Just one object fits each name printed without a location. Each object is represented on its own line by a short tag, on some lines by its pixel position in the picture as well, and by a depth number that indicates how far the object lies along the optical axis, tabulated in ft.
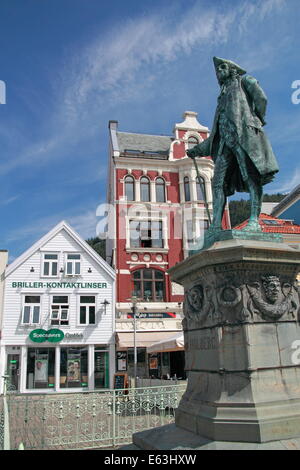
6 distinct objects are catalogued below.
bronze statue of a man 19.31
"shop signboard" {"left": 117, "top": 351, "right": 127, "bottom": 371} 81.76
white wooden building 79.41
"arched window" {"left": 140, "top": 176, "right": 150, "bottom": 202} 96.73
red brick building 84.02
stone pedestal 14.37
